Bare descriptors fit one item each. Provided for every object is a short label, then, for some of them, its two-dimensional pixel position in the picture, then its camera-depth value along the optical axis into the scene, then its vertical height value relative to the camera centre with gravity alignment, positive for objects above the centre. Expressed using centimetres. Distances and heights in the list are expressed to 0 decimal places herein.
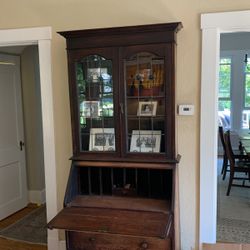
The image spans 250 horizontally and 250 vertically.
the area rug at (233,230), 326 -145
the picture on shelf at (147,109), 243 -7
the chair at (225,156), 479 -89
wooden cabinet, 229 -28
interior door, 381 -49
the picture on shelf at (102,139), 253 -31
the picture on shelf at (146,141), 245 -32
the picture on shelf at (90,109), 254 -6
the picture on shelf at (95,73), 248 +23
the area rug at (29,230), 335 -144
